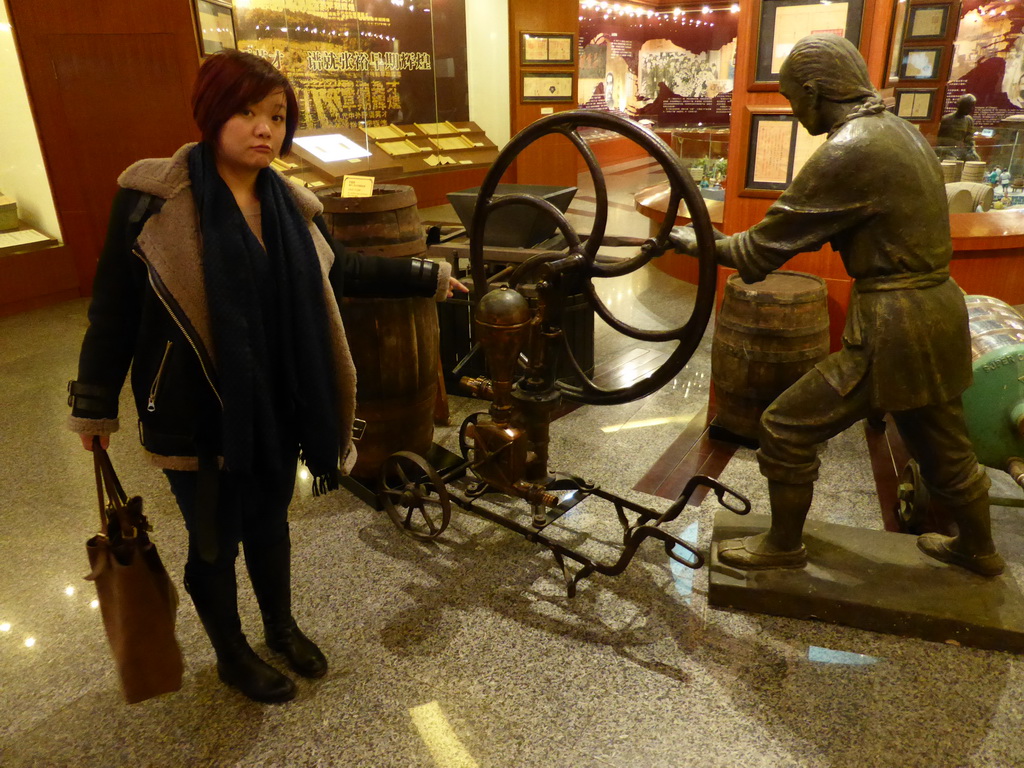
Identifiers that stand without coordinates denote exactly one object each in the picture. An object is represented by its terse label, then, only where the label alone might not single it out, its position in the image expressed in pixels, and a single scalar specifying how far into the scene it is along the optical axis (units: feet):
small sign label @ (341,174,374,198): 10.04
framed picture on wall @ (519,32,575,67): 27.84
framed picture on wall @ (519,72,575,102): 28.37
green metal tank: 8.49
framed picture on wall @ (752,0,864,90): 10.94
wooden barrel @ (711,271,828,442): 10.63
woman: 5.39
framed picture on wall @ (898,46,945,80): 24.59
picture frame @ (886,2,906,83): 11.56
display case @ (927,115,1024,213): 19.07
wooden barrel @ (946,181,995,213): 16.96
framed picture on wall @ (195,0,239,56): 20.07
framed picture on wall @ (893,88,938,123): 25.41
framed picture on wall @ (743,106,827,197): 11.73
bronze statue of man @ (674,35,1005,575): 6.43
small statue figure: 21.84
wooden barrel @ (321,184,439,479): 9.58
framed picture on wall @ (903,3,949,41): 24.48
